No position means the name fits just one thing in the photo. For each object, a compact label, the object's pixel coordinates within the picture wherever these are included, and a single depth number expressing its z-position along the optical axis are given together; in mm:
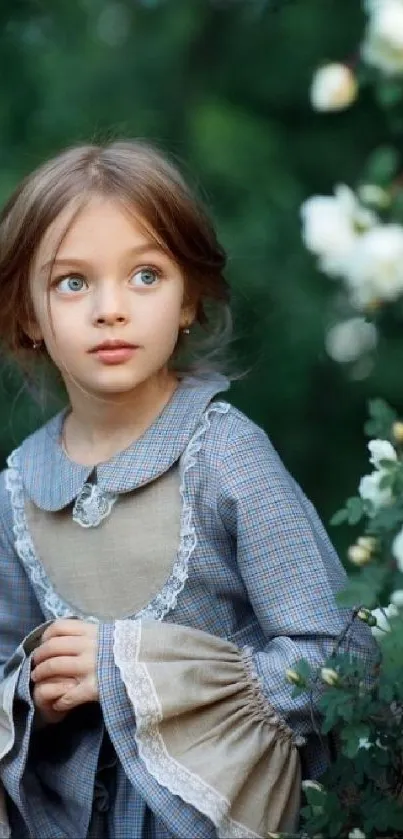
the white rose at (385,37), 1510
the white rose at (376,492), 1644
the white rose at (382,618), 1723
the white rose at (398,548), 1589
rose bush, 1531
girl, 1750
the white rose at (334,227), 1543
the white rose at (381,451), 1660
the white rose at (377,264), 1518
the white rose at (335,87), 1570
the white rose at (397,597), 1615
